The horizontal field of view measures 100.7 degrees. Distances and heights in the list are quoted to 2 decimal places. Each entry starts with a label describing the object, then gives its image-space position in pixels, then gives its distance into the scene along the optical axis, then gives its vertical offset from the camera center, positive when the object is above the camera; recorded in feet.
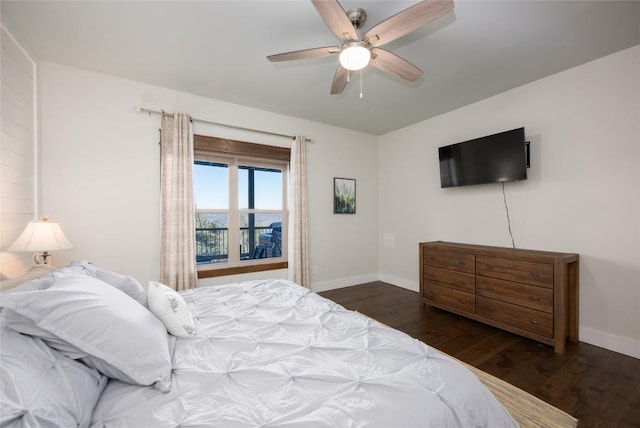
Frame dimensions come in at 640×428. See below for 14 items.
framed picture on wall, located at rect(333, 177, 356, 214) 14.53 +1.09
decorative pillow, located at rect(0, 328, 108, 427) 2.28 -1.64
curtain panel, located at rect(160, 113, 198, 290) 9.99 +0.48
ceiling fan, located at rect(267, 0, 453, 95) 4.95 +3.86
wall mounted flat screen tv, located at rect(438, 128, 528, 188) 9.64 +2.14
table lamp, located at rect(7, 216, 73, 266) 6.56 -0.53
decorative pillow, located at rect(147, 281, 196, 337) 4.52 -1.66
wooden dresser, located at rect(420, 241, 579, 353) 7.89 -2.58
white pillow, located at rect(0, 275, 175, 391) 2.95 -1.34
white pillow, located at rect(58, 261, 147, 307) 4.83 -1.16
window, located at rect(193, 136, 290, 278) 11.71 +0.48
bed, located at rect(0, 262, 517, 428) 2.71 -2.08
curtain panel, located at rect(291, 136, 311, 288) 12.78 +0.01
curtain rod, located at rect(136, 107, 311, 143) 9.92 +3.95
